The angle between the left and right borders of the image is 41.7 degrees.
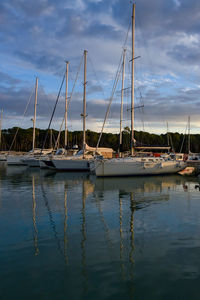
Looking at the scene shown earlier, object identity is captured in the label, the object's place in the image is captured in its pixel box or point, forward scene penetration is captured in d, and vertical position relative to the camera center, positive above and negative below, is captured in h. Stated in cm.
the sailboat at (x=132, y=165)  2661 -164
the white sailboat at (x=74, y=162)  3406 -169
